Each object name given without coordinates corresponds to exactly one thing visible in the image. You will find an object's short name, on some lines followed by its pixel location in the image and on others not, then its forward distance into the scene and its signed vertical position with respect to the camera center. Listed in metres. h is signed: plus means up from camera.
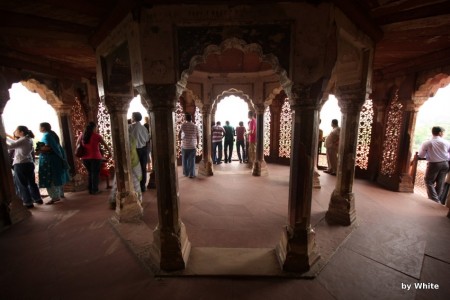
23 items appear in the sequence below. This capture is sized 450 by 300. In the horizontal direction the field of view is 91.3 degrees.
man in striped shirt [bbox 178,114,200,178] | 6.74 -0.55
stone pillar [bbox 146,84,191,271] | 2.70 -0.89
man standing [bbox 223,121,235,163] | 9.42 -0.47
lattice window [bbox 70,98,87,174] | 6.23 +0.09
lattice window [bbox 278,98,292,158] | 8.98 -0.27
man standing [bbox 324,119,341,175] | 7.17 -0.80
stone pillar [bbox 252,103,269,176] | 7.47 -0.69
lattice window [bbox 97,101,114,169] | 6.93 +0.03
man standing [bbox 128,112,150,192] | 4.94 -0.23
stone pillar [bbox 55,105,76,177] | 5.87 -0.18
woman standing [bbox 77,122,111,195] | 5.32 -0.70
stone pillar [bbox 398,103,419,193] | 5.72 -0.69
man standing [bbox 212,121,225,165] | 8.81 -0.64
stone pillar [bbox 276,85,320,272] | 2.67 -0.92
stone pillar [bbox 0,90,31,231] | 4.15 -1.22
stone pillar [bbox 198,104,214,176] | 7.53 -0.62
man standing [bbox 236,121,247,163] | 9.60 -0.49
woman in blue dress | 5.02 -0.89
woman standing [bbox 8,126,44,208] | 4.69 -0.84
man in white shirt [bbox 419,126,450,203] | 5.30 -0.91
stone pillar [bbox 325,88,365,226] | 3.87 -0.71
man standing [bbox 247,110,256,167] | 8.39 -0.55
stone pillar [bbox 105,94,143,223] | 4.01 -0.80
